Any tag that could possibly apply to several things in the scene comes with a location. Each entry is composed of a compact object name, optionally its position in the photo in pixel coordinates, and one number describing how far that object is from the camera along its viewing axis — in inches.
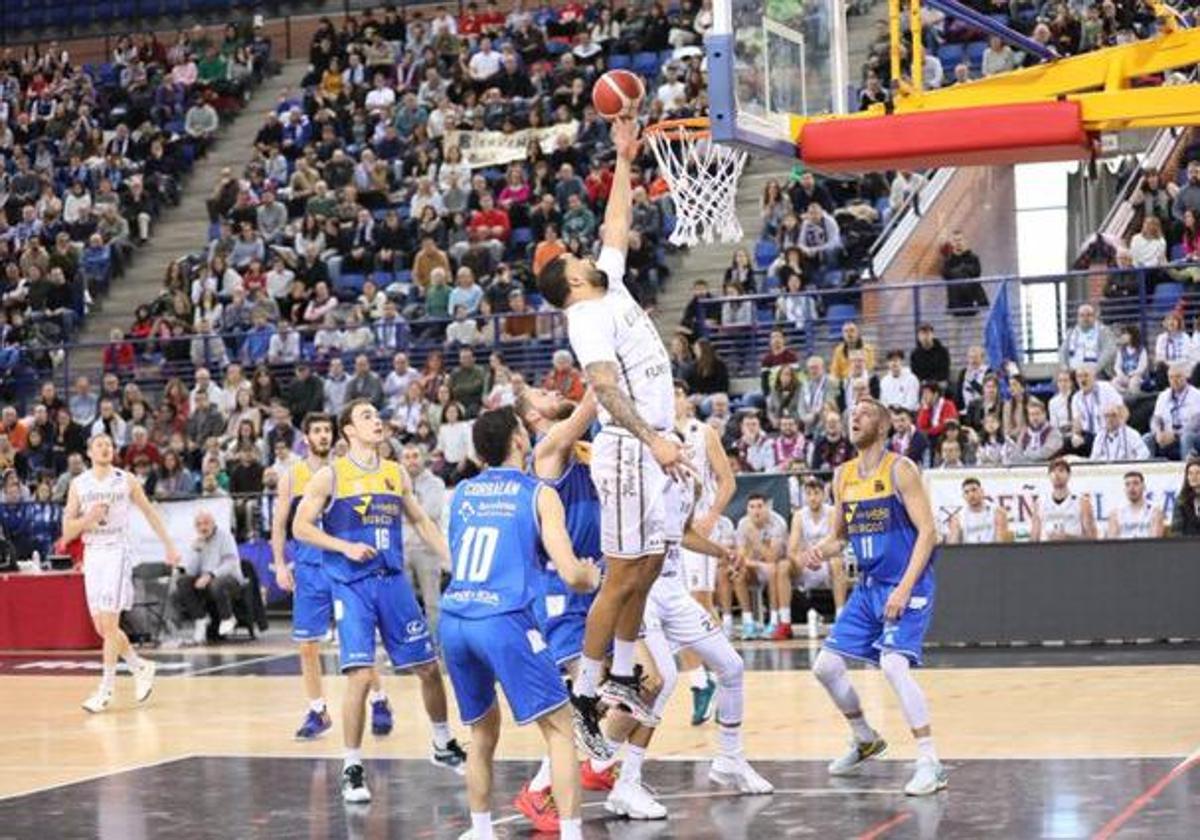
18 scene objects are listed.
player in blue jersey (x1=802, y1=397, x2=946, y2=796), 428.8
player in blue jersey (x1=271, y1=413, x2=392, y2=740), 541.3
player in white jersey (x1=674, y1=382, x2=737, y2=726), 483.3
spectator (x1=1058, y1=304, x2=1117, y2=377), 845.2
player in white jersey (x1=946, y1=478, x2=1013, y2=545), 764.0
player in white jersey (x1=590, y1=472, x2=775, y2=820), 406.6
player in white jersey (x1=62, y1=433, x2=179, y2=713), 653.3
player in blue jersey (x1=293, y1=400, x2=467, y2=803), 455.5
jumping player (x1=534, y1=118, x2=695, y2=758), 386.6
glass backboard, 505.4
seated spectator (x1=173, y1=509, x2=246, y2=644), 880.9
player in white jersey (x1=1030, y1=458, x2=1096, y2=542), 753.6
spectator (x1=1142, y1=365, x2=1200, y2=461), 786.8
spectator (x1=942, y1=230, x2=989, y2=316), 911.0
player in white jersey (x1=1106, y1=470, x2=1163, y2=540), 744.3
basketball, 398.3
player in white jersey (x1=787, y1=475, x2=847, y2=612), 796.6
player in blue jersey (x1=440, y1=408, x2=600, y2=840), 346.6
